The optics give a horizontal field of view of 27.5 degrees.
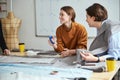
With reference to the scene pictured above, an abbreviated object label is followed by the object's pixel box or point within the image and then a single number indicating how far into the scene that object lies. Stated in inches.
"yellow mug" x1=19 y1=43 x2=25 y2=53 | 106.0
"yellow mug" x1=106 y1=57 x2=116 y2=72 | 73.3
